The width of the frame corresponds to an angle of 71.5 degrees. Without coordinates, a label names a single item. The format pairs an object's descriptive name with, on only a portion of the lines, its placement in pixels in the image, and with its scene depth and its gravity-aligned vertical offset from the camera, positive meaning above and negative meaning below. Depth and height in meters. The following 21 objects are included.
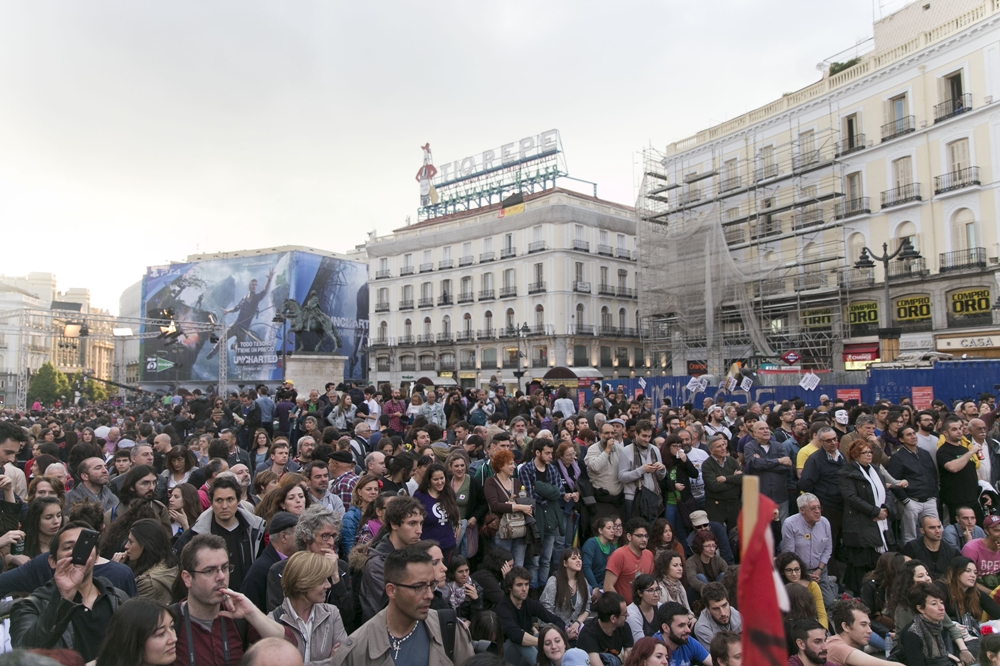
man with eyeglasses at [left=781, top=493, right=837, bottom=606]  6.87 -1.71
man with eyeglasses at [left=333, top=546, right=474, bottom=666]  3.28 -1.23
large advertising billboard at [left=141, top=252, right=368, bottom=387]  57.31 +5.97
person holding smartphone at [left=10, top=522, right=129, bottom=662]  3.29 -1.13
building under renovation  26.89 +7.33
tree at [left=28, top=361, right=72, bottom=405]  63.59 -0.66
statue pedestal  28.19 +0.19
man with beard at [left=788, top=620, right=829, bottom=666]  4.51 -1.81
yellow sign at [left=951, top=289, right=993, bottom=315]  26.23 +2.33
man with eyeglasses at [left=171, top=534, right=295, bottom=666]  3.30 -1.15
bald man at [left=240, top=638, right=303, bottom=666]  2.66 -1.07
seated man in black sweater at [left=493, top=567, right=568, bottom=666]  5.13 -1.92
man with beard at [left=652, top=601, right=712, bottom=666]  5.16 -2.01
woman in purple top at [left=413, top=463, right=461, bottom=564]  5.71 -1.14
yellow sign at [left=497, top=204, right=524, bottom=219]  49.75 +11.55
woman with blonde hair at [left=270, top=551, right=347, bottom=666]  3.57 -1.22
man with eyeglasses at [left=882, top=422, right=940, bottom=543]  7.81 -1.34
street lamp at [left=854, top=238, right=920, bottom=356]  19.91 +2.95
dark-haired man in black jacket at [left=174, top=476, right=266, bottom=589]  4.80 -1.06
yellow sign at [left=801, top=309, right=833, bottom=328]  31.80 +2.18
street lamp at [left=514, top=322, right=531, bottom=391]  45.88 +2.67
